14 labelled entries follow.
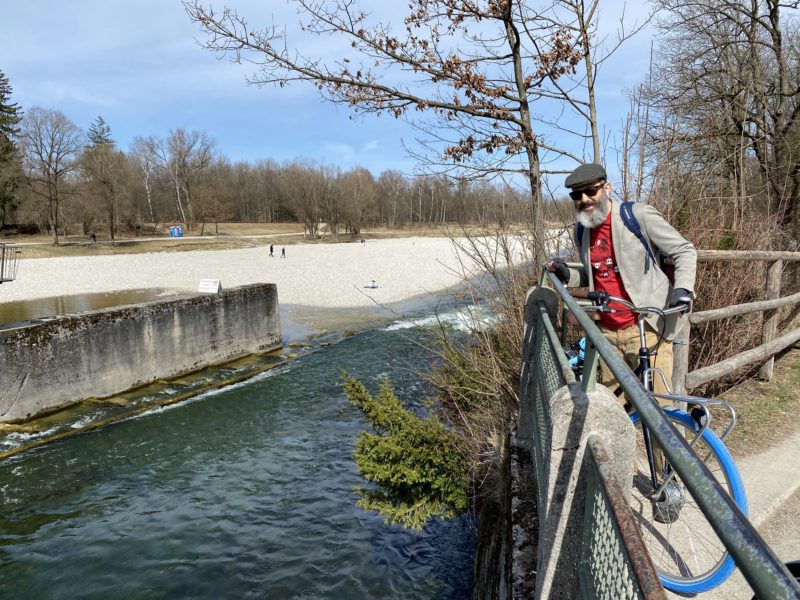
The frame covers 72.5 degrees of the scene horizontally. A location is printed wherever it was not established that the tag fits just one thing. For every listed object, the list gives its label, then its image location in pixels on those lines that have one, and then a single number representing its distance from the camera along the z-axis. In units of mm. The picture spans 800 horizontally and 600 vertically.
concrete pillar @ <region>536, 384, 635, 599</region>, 1776
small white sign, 14898
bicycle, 2805
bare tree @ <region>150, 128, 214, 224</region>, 76594
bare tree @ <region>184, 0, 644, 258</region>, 5977
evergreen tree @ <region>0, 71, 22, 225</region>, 46759
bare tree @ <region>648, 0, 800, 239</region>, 14680
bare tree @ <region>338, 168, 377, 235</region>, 82938
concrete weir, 10312
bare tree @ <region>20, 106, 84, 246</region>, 50188
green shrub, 5289
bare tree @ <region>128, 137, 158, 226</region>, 80588
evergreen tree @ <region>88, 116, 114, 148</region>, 90600
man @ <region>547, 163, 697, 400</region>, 3477
